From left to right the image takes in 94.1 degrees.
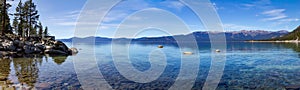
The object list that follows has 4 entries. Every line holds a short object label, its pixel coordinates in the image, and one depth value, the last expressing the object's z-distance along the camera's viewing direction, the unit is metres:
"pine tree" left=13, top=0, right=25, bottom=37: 45.85
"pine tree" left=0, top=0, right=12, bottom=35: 37.51
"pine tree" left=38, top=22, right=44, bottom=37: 62.81
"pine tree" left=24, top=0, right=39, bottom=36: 46.26
